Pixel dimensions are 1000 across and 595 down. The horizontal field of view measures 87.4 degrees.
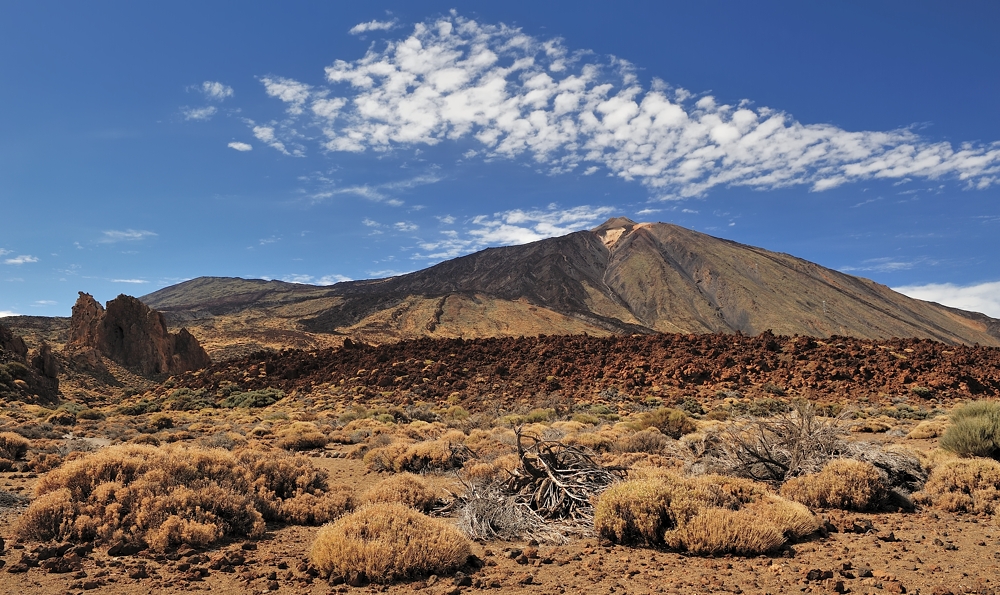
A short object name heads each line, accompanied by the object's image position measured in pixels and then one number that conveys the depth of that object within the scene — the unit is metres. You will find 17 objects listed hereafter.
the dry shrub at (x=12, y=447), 11.27
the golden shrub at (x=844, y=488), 7.64
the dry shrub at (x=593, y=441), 12.64
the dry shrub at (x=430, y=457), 11.44
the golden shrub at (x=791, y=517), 6.22
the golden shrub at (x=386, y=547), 5.24
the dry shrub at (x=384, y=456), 11.58
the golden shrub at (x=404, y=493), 7.89
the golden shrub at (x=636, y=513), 6.23
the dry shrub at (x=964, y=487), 7.47
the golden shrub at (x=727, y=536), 5.78
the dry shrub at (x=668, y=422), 15.04
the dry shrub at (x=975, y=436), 10.14
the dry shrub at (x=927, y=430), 13.90
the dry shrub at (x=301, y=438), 14.66
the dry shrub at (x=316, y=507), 7.54
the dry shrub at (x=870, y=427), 15.77
